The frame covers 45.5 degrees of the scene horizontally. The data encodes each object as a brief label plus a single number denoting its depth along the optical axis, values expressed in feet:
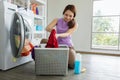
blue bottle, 6.02
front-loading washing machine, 6.11
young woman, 6.65
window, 12.16
